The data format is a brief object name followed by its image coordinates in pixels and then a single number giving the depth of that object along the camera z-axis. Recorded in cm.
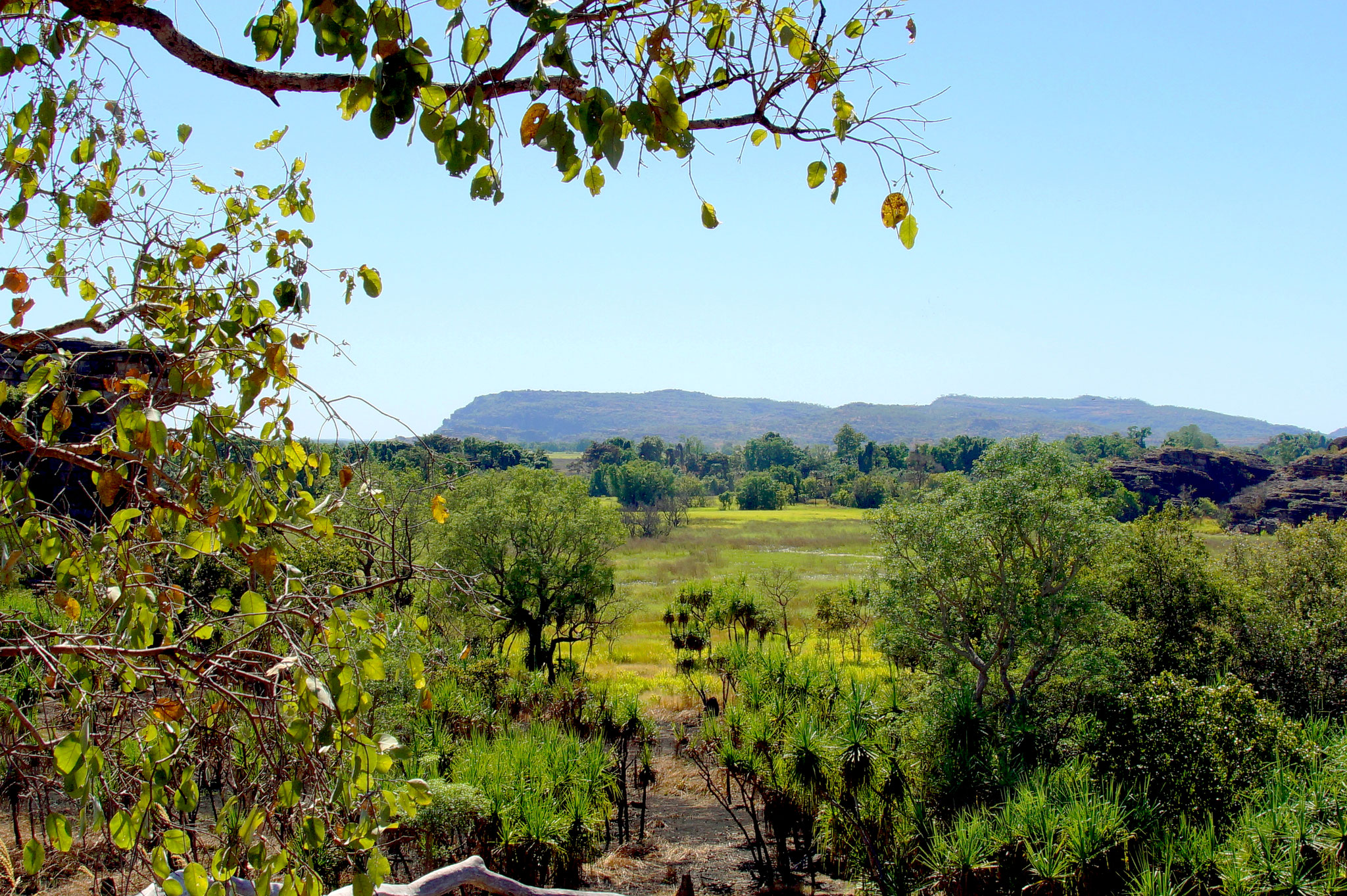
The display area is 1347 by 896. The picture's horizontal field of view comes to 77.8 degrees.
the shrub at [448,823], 878
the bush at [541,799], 923
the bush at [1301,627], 1401
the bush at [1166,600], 1445
